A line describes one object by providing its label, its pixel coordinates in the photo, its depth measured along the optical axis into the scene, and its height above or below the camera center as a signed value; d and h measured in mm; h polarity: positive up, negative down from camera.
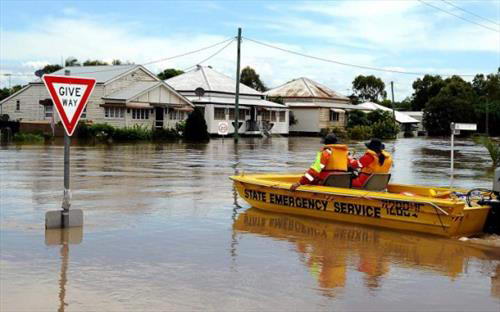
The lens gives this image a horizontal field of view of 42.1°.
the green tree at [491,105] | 79375 +3918
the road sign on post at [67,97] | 8859 +496
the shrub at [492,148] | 22812 -378
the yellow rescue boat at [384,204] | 9742 -1109
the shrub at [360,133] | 61312 +304
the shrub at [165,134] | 43844 +3
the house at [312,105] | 64500 +3039
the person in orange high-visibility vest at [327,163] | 11141 -470
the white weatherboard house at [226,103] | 51250 +2600
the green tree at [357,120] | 67125 +1671
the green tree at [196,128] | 43750 +437
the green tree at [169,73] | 76750 +7274
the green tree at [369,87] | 122875 +9346
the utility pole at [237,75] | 44625 +4186
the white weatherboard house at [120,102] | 43875 +2248
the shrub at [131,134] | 40812 -10
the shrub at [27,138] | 36291 -301
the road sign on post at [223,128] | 44438 +459
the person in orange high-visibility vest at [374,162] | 11336 -448
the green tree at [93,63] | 74750 +8141
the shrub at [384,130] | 62844 +612
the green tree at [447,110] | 76188 +3188
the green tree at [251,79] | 85812 +7581
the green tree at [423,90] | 102062 +7598
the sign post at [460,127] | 15266 +249
